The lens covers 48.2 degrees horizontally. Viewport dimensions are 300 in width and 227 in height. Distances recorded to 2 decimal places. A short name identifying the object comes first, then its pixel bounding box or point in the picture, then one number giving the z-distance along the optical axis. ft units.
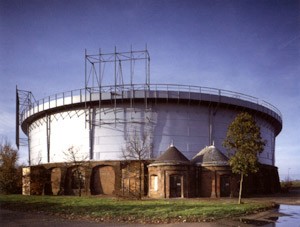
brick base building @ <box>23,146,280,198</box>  99.60
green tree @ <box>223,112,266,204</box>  78.84
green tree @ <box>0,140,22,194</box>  125.29
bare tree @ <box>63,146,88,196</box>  114.93
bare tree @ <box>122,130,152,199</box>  114.11
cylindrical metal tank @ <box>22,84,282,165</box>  118.62
